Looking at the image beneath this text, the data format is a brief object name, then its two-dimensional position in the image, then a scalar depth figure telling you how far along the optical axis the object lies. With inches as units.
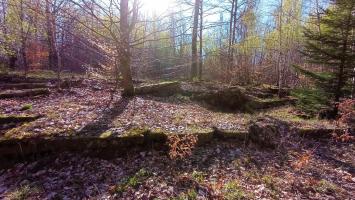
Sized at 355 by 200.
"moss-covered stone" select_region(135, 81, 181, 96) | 360.3
